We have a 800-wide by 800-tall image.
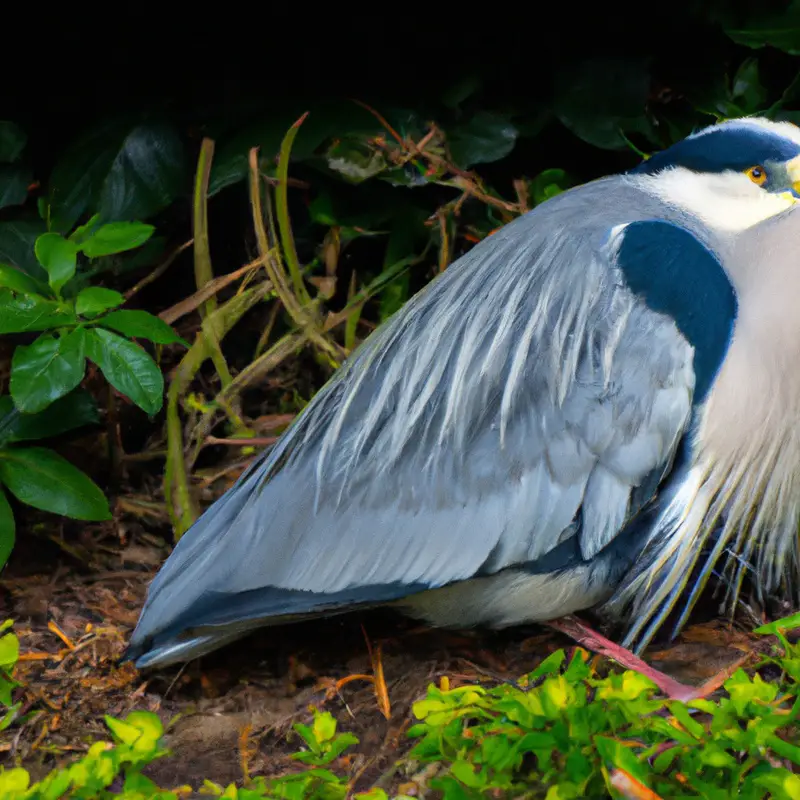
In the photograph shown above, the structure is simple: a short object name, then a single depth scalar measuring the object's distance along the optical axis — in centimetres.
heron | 864
